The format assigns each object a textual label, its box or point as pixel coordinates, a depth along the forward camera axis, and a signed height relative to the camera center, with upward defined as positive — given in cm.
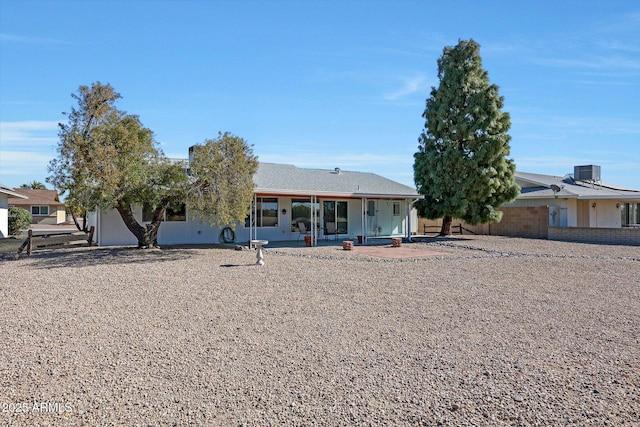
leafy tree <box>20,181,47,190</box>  6878 +565
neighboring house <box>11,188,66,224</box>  4638 +173
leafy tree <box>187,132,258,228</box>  1485 +134
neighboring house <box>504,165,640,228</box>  2617 +116
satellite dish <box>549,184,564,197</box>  2617 +185
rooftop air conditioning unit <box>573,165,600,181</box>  3080 +327
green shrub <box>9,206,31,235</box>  2766 +18
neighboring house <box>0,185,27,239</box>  2392 +83
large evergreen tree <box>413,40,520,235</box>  2291 +376
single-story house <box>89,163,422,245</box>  1922 +45
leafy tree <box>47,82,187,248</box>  1370 +187
